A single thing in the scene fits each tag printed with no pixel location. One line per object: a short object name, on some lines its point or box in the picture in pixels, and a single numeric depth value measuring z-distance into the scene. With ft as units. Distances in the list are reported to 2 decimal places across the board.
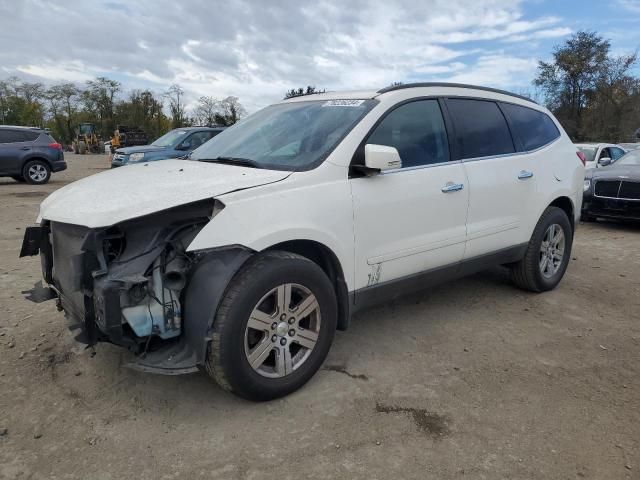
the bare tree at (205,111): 170.86
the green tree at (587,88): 109.09
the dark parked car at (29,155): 46.29
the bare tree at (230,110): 154.22
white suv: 8.30
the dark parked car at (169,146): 41.45
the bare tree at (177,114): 170.19
